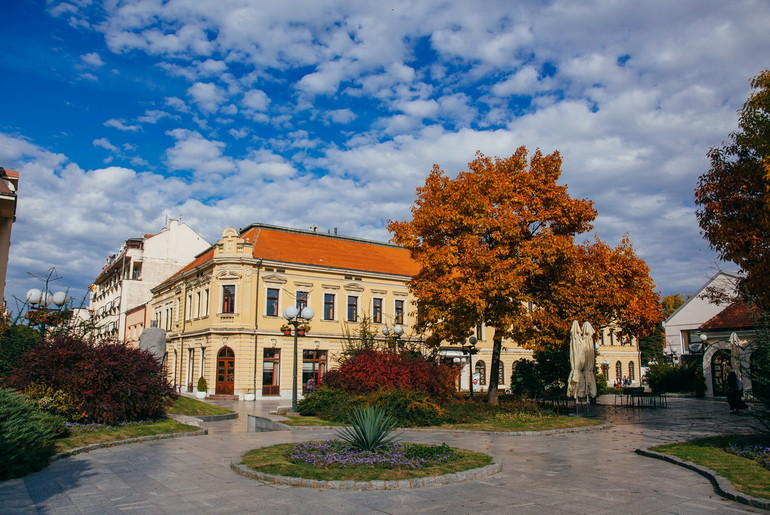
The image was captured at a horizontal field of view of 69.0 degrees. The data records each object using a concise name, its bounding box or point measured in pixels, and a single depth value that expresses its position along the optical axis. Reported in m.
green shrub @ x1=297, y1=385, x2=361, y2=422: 17.22
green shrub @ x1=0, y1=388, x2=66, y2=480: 8.66
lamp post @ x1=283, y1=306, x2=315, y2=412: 20.67
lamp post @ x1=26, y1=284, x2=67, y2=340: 16.59
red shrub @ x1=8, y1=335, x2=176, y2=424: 13.88
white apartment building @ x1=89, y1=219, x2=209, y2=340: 56.94
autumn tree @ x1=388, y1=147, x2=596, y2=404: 20.97
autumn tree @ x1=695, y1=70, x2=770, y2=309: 14.58
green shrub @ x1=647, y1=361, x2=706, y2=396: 36.00
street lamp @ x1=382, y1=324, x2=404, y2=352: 23.06
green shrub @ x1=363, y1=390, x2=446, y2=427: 16.44
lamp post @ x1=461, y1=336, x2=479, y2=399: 26.63
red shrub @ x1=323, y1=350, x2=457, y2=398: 18.42
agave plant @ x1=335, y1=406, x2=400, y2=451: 9.86
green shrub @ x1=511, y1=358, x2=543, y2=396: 34.03
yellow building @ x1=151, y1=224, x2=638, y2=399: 37.62
